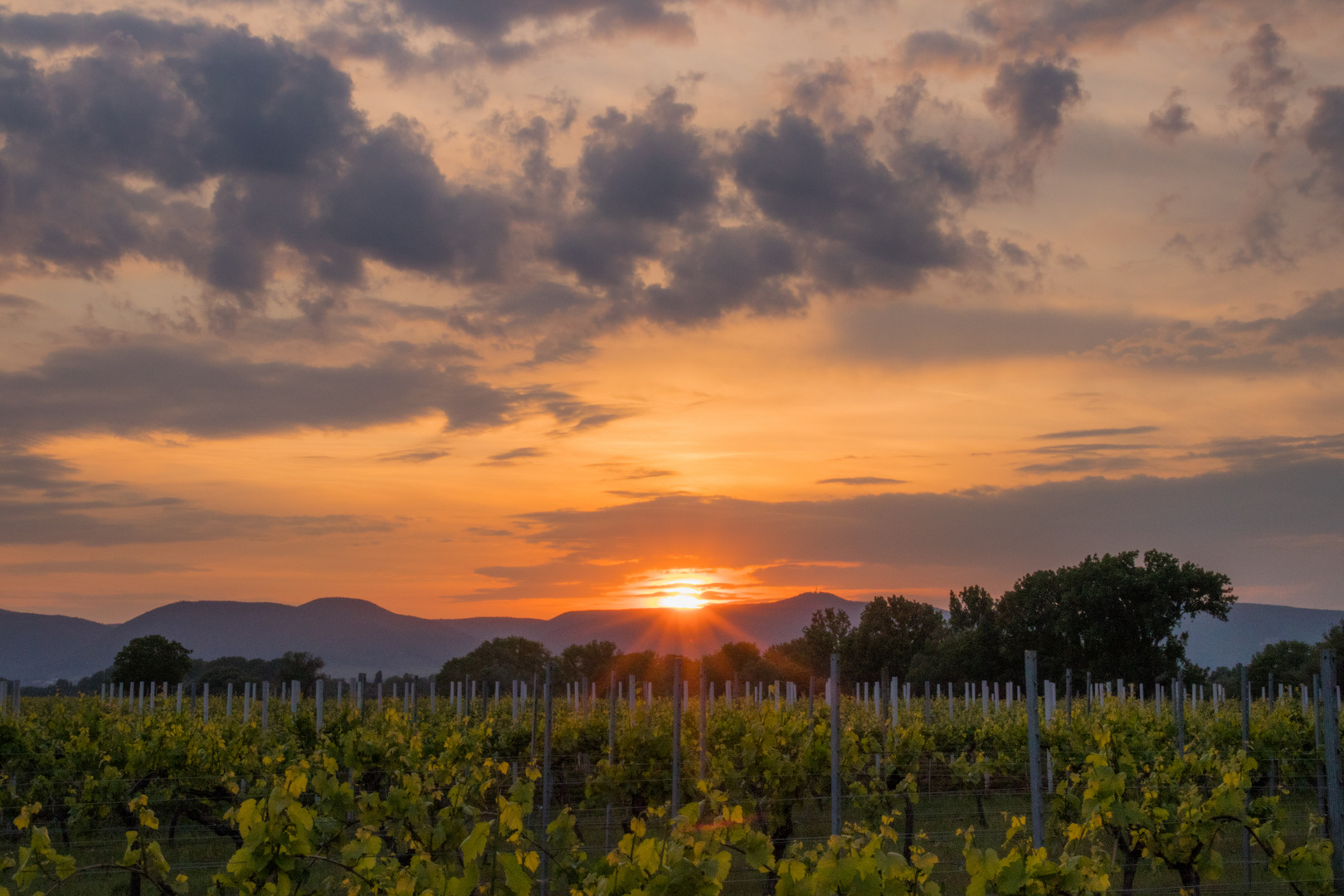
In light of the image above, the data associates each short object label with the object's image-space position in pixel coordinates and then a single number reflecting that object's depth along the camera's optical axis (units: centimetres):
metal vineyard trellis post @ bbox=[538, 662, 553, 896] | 1033
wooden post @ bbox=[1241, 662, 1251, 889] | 1134
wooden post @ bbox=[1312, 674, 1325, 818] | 1345
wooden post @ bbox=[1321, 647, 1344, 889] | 780
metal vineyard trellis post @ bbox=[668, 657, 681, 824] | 1027
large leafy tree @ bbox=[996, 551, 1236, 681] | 4838
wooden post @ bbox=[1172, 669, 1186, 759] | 1200
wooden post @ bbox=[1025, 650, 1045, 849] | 723
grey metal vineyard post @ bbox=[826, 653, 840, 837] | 842
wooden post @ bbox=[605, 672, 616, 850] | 1350
